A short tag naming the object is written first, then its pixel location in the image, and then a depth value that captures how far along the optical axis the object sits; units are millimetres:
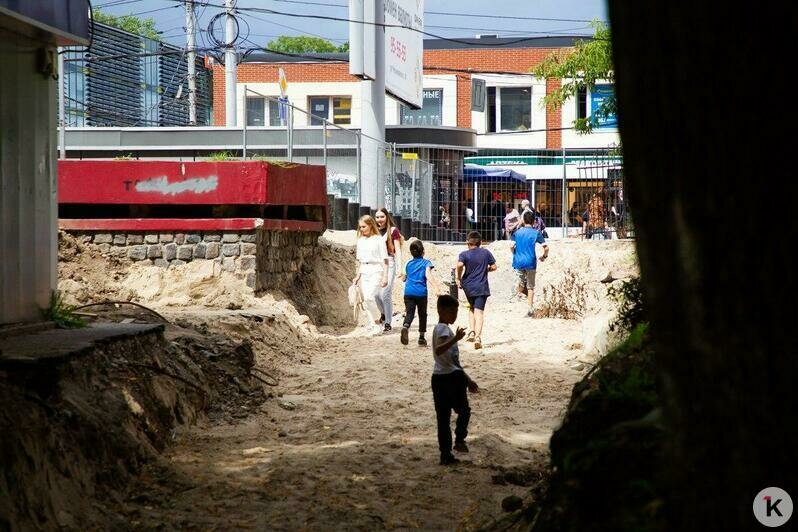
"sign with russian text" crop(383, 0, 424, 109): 31203
